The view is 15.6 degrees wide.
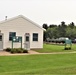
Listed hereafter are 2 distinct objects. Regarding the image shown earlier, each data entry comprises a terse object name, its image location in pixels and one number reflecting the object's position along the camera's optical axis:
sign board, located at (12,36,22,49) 33.56
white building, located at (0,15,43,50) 36.38
